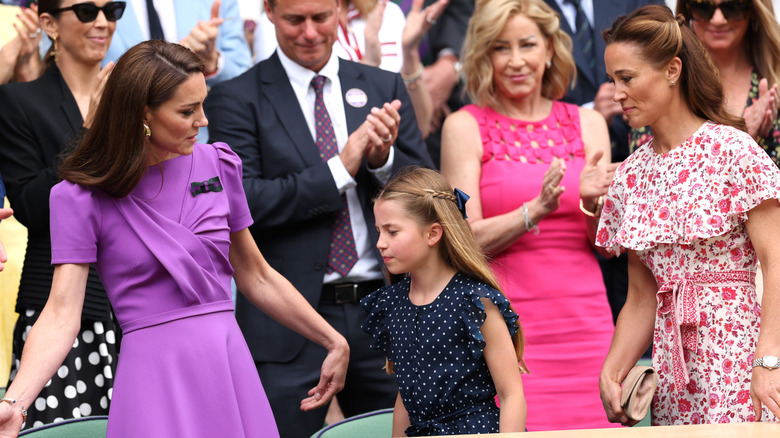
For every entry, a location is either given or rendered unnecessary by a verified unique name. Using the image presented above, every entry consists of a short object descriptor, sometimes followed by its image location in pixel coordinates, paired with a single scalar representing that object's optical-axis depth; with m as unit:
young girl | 6.05
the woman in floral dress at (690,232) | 5.68
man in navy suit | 7.46
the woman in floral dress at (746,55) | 8.29
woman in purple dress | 5.25
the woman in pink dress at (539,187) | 7.98
